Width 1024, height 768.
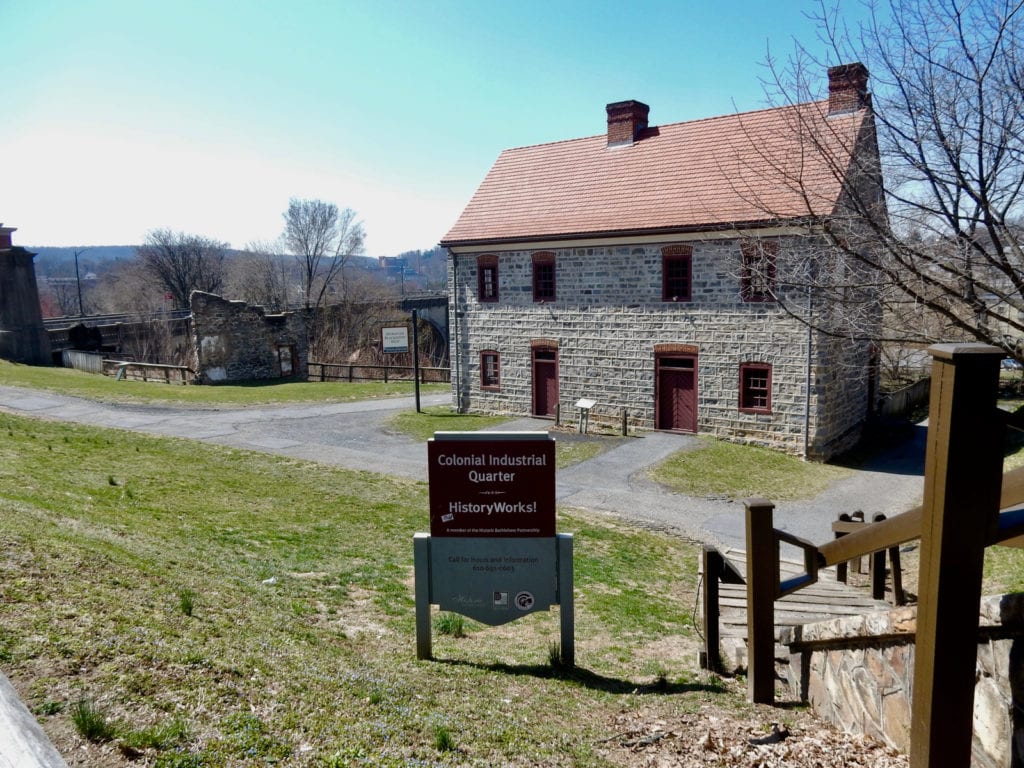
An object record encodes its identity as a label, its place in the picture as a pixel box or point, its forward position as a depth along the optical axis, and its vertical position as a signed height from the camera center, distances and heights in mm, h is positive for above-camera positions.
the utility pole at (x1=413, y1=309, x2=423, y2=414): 24406 -1403
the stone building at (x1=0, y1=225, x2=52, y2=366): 34188 +514
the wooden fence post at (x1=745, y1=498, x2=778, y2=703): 4516 -1847
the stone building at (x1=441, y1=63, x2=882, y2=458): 19047 +258
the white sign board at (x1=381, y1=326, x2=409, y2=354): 26031 -941
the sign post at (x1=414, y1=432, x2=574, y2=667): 5848 -1833
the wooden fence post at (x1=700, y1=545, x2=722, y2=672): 6102 -2589
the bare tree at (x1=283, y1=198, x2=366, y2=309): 73188 +7764
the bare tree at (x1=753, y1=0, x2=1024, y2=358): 8062 +882
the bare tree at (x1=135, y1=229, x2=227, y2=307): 68250 +4969
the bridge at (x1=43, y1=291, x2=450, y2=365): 38944 -491
